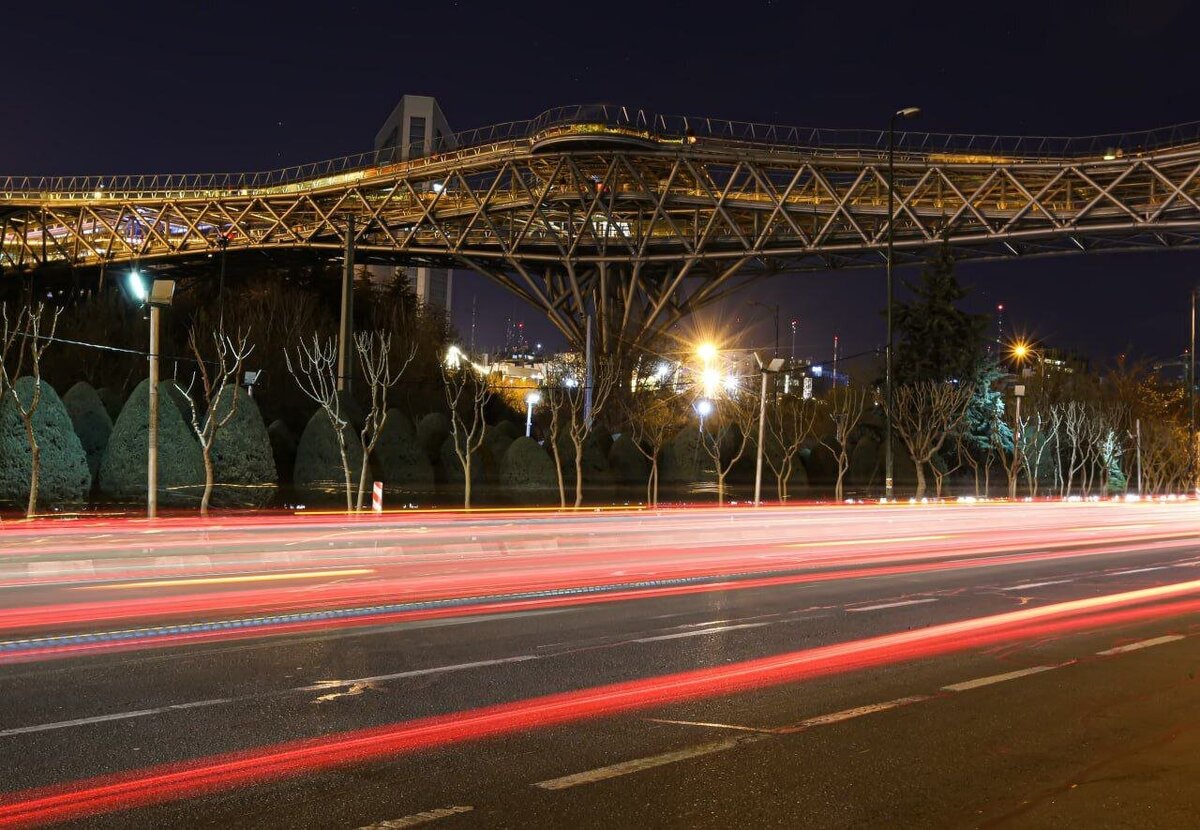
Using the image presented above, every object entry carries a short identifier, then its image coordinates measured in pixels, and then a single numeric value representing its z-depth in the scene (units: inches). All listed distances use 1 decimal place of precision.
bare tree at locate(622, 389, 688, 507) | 1683.1
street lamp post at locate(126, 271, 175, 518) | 867.4
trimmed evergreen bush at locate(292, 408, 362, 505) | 1358.3
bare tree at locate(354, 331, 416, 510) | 1266.0
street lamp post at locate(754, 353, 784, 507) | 1376.7
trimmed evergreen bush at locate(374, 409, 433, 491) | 1472.7
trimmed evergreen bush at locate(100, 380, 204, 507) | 1161.4
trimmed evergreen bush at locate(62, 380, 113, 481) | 1269.7
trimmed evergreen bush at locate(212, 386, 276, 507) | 1214.3
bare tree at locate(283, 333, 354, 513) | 1244.5
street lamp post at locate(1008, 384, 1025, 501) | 1946.4
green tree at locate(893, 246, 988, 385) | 2295.8
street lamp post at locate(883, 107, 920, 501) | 1353.6
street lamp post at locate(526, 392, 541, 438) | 2033.8
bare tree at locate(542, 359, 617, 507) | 1487.6
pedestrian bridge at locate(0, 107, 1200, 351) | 2105.1
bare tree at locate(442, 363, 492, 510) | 1658.0
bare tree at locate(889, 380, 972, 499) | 1946.4
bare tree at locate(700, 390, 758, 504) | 1862.7
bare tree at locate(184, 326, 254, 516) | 1056.2
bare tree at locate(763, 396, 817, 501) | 1782.1
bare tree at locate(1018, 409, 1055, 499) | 2178.5
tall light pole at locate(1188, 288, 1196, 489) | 2297.1
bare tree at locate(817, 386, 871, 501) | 1807.3
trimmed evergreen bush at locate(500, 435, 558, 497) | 1598.2
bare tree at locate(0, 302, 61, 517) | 982.4
